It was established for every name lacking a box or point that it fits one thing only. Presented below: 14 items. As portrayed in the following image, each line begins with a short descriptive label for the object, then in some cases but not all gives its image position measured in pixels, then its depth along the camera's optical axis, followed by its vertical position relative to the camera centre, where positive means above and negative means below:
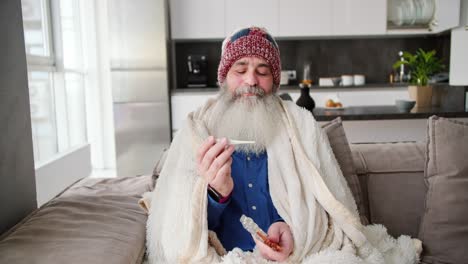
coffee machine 4.43 +0.06
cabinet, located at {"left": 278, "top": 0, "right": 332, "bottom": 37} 4.20 +0.57
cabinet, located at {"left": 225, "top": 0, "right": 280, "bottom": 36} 4.18 +0.63
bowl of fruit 3.04 -0.23
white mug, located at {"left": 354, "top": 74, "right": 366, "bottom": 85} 4.36 -0.08
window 3.23 +0.03
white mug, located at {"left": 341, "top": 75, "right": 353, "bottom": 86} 4.31 -0.07
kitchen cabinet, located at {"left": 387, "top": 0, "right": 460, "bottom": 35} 3.62 +0.47
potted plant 2.82 -0.03
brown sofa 0.98 -0.40
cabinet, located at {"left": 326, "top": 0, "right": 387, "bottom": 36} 4.19 +0.57
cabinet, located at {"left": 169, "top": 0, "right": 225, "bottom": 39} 4.16 +0.58
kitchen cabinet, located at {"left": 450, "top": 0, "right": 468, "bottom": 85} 3.27 +0.14
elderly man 1.16 -0.34
